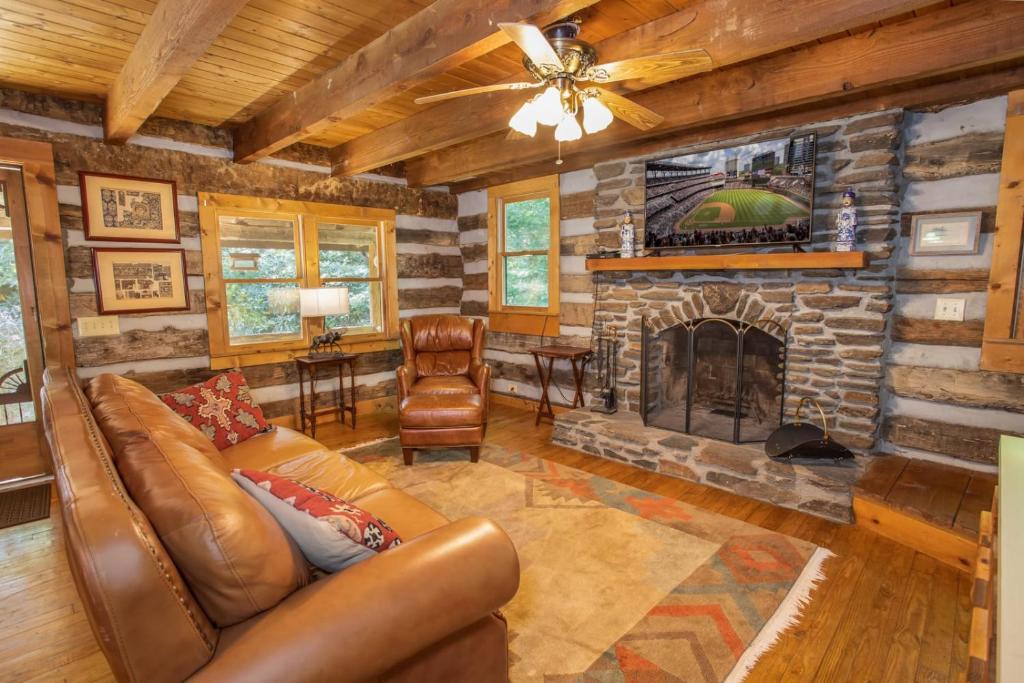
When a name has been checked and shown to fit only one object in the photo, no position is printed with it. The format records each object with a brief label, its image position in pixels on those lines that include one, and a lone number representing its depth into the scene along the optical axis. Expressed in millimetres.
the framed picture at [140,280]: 3598
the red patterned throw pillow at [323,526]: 1270
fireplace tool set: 4242
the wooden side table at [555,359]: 4391
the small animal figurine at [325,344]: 4445
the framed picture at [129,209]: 3520
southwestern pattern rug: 1846
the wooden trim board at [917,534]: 2314
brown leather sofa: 940
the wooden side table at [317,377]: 4305
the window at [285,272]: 4145
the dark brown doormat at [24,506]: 2984
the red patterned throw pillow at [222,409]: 2682
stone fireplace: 2998
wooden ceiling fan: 1941
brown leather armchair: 3684
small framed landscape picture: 2828
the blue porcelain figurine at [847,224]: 2951
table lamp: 4129
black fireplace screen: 3674
